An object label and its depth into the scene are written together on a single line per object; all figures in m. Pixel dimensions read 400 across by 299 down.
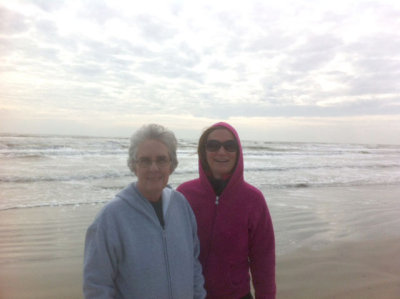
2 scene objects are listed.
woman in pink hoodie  2.37
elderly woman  1.72
